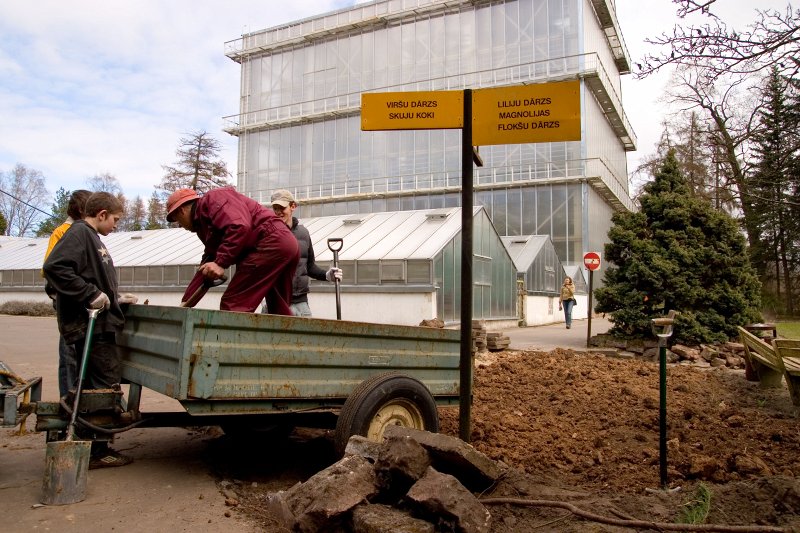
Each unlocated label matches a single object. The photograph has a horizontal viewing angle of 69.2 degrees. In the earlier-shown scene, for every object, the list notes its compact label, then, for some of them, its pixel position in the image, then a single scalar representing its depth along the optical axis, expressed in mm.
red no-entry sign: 14391
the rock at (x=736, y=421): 5268
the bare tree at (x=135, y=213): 60681
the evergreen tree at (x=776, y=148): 5289
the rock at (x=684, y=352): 10844
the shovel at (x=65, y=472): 3162
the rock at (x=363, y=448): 3133
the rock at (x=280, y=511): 2790
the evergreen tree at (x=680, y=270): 11664
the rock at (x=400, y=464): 2873
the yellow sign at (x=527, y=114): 3844
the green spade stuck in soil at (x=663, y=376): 3609
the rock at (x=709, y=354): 10805
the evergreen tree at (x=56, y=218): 51094
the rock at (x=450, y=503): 2576
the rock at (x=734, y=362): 10453
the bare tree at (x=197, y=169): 44500
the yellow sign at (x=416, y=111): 4098
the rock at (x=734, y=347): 10956
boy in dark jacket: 3883
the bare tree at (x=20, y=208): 51594
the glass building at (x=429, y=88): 34531
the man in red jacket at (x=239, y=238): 3834
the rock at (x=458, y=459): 3094
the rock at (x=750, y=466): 3762
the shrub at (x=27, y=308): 24816
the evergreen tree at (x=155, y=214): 51794
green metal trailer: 3141
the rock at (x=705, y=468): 3736
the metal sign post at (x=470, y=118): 3861
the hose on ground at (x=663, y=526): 2639
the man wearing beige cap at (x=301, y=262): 5641
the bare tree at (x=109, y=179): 59469
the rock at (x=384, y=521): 2502
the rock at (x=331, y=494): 2656
